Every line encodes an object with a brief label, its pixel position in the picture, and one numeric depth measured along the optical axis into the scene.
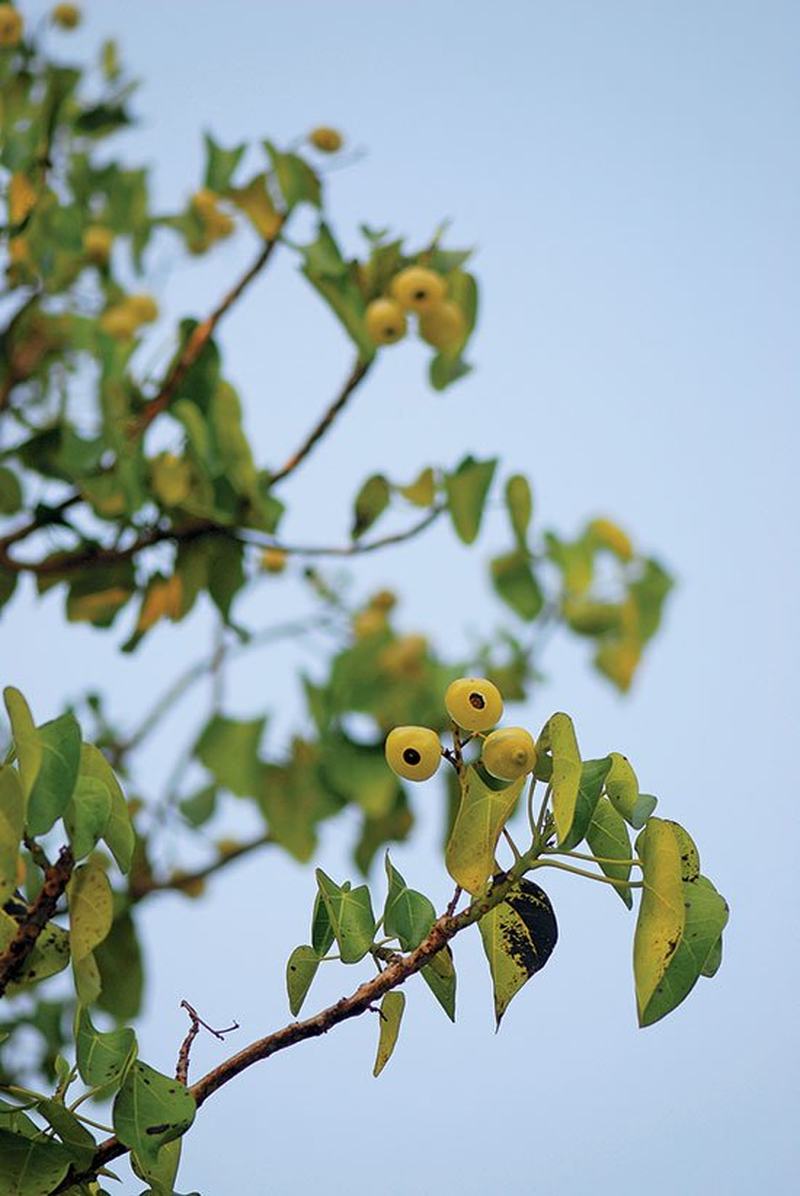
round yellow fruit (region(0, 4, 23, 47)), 9.07
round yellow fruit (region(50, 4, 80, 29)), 10.11
